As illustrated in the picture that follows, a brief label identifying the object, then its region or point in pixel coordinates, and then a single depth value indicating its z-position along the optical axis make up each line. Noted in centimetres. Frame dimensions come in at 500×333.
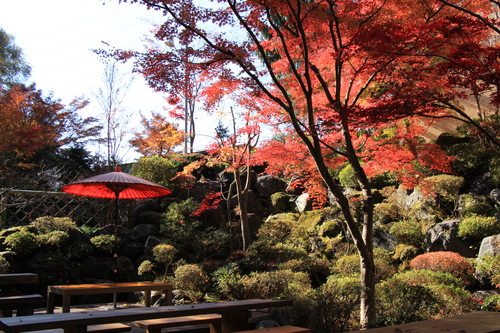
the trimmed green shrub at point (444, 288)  488
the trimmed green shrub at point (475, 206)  760
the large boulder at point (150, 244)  893
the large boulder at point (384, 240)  817
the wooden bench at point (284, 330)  245
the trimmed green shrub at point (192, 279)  686
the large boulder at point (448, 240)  699
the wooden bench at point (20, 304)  376
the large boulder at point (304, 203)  1109
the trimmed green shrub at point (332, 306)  393
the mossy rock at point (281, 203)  1216
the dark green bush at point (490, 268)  558
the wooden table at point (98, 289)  452
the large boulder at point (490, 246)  615
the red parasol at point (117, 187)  539
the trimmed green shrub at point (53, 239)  753
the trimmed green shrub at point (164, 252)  785
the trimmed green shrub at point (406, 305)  400
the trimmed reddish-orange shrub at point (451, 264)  626
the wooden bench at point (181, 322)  286
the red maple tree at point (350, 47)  422
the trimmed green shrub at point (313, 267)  743
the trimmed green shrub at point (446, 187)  802
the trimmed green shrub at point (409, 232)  779
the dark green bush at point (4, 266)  665
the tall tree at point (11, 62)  1717
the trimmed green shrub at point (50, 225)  800
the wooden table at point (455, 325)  219
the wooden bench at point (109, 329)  306
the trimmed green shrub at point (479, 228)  679
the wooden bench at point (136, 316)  232
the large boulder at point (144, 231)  947
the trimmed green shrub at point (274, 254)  801
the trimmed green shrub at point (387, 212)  877
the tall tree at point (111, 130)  1226
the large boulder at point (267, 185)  1300
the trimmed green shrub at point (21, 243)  710
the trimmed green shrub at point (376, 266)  680
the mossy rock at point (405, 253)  748
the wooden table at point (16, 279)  410
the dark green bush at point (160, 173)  1134
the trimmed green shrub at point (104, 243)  834
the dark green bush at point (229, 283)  611
